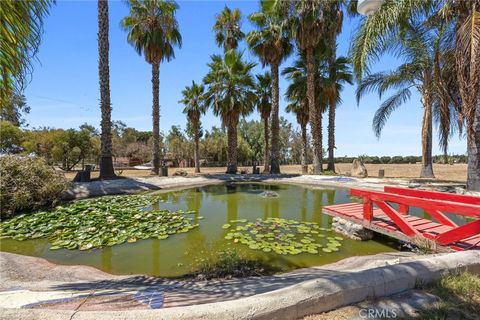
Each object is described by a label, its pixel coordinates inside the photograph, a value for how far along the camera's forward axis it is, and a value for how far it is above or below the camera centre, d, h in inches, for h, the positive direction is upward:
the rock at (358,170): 664.4 -27.8
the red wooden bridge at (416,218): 155.0 -47.8
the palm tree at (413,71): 321.2 +170.5
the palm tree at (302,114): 833.9 +157.7
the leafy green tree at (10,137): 926.2 +82.2
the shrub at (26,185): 296.0 -32.0
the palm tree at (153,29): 643.5 +336.4
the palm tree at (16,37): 89.8 +45.5
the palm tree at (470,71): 273.3 +102.5
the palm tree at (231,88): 733.3 +210.2
